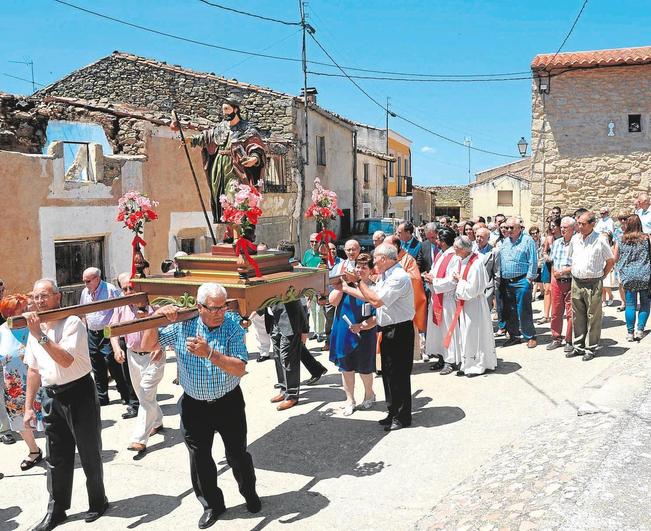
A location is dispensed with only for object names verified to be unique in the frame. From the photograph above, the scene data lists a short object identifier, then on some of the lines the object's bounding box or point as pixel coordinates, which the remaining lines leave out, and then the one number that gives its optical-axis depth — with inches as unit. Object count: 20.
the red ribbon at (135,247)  228.0
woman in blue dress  267.9
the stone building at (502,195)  1528.1
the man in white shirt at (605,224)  513.2
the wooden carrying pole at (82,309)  170.4
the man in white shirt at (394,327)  246.7
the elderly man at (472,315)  316.5
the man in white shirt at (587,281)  321.1
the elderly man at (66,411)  188.4
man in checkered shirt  177.5
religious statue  231.9
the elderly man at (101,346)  285.3
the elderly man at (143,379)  246.7
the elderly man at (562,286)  348.8
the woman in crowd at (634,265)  335.9
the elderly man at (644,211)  445.1
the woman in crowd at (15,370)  237.9
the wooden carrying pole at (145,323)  152.5
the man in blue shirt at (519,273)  363.3
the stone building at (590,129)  676.7
